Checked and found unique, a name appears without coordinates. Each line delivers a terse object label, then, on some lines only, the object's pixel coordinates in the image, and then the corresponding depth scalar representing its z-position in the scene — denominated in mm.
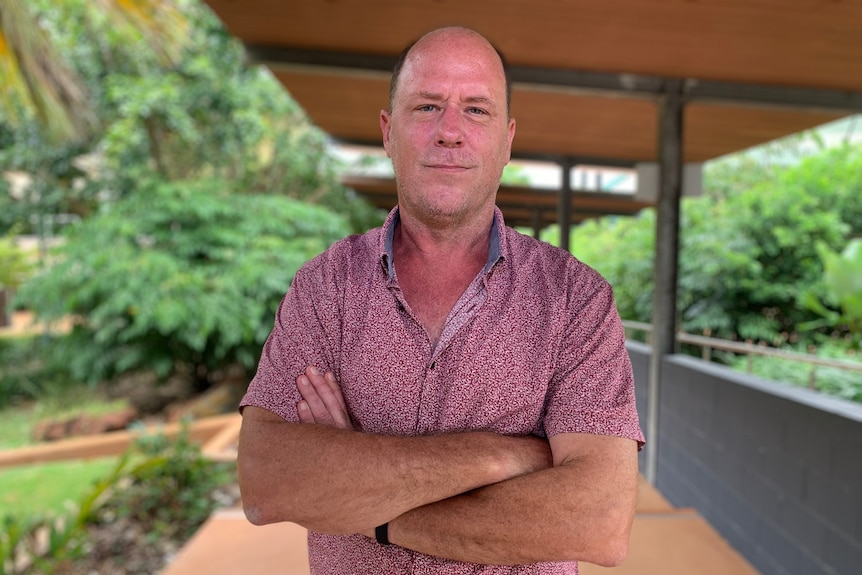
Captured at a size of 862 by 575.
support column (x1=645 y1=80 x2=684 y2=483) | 4480
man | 1017
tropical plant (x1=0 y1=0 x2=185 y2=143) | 5027
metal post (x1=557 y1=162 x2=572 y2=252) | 6676
